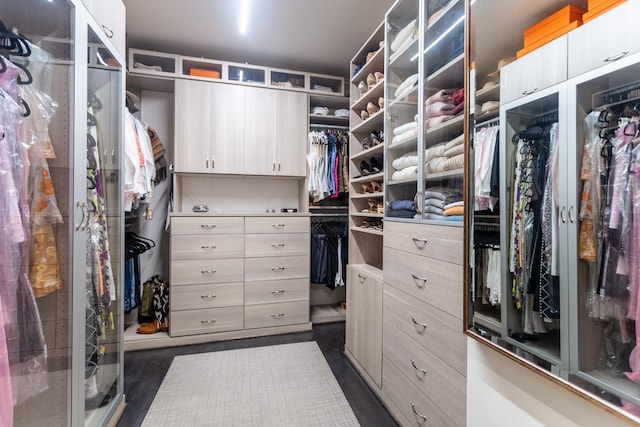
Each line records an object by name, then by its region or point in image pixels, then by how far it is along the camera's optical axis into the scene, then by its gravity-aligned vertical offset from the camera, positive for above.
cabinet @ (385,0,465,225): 1.37 +0.57
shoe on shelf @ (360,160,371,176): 2.33 +0.37
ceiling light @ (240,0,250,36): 2.18 +1.58
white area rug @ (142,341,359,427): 1.61 -1.15
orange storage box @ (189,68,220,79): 2.75 +1.34
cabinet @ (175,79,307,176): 2.70 +0.82
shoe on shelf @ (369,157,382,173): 2.23 +0.38
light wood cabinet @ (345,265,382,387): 1.84 -0.75
